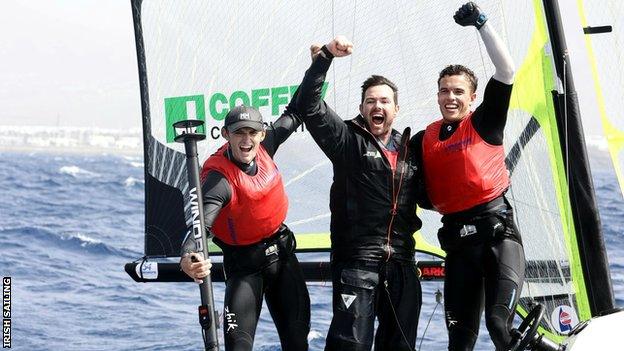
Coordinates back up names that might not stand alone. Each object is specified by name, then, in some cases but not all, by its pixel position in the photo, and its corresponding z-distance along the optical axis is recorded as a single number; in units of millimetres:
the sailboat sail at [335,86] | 10840
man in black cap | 8850
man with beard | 8515
